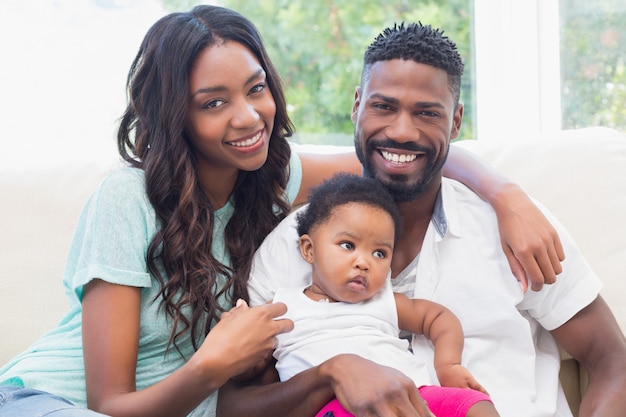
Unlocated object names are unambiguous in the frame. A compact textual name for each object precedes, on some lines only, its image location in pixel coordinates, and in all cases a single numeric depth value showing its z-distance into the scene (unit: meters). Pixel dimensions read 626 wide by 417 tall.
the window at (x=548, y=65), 3.26
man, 1.83
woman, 1.70
